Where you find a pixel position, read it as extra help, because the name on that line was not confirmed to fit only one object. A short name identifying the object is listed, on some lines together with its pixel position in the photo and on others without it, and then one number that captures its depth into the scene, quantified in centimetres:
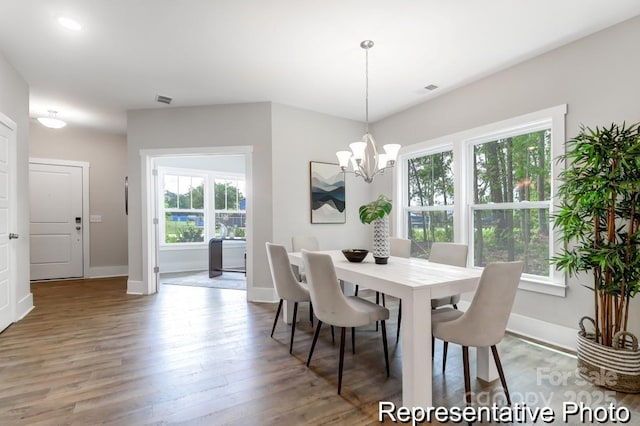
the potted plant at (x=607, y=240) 194
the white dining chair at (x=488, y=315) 165
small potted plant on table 238
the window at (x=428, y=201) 388
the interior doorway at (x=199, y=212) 625
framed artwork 444
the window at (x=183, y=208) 633
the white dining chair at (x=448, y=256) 261
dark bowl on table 254
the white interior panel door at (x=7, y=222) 294
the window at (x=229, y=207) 681
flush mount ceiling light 423
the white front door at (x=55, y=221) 520
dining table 167
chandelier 265
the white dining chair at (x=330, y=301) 198
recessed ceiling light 237
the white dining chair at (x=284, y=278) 262
